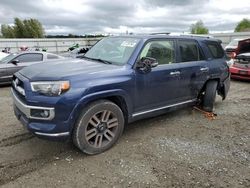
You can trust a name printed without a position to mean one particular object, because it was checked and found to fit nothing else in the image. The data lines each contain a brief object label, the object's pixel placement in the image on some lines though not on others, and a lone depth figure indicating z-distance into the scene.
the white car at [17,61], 6.60
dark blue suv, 2.49
